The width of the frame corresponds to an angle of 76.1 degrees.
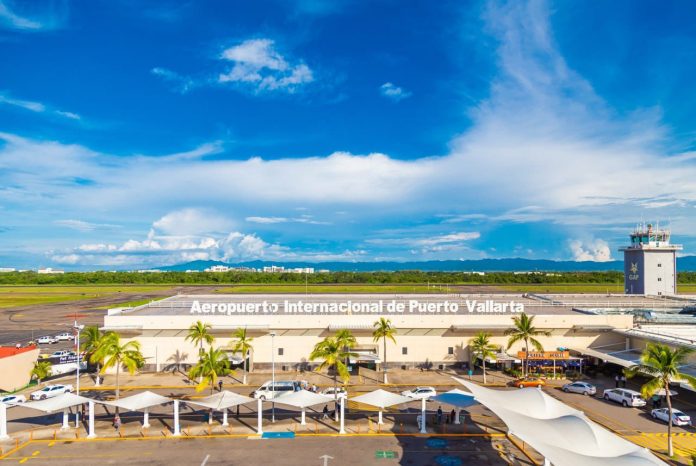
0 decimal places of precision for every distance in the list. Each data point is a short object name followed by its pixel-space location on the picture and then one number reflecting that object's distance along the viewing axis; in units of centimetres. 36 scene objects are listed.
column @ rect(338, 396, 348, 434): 3939
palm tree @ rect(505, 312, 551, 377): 5518
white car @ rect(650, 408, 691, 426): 4081
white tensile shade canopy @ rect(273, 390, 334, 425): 4039
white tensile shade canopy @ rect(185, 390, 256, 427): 3972
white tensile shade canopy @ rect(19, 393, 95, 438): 3831
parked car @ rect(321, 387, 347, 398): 4931
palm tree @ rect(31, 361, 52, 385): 5634
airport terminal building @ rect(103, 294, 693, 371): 6038
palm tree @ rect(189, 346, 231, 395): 4403
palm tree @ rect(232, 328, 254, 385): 5402
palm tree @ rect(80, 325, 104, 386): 5325
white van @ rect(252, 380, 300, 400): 4875
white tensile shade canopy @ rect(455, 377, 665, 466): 2523
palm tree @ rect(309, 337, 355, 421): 4625
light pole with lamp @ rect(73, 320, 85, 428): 4128
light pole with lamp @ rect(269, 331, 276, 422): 4241
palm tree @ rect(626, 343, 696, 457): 3447
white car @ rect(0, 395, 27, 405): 4824
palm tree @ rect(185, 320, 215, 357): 5522
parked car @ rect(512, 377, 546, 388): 5388
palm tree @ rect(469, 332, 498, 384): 5584
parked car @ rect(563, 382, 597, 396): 5125
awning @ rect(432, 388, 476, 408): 4068
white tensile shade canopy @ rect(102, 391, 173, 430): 3897
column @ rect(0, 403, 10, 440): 3806
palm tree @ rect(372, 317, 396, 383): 5628
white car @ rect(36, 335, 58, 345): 8262
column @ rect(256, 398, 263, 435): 3946
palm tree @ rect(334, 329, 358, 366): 5100
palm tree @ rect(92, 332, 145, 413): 4594
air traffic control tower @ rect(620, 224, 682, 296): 8112
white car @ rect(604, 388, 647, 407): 4681
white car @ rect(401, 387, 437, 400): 4797
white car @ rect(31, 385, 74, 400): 5078
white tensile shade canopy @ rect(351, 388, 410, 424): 4059
